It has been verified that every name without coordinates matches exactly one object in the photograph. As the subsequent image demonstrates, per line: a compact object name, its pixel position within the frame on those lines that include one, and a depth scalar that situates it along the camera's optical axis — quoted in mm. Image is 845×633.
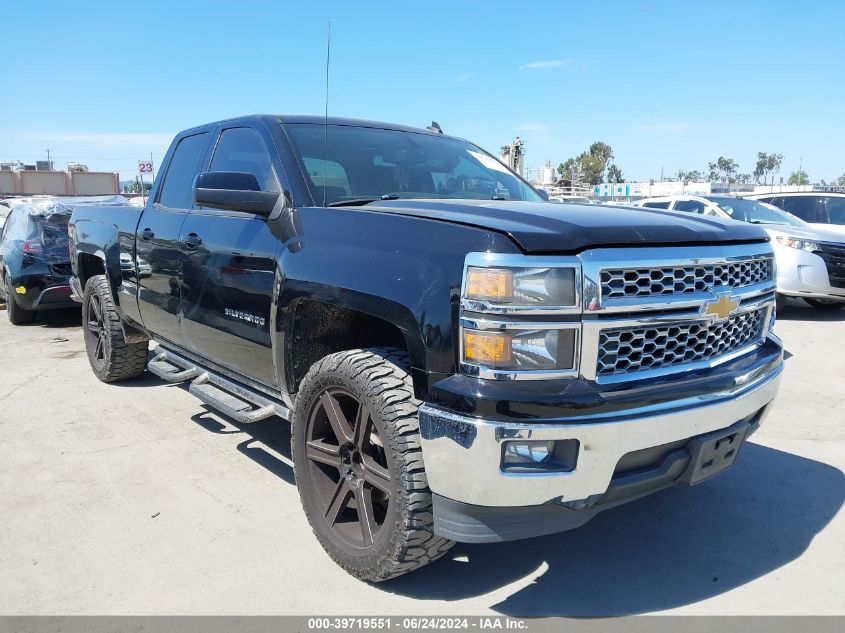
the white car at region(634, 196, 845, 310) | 8297
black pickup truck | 2111
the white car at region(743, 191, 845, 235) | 11164
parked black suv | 8438
